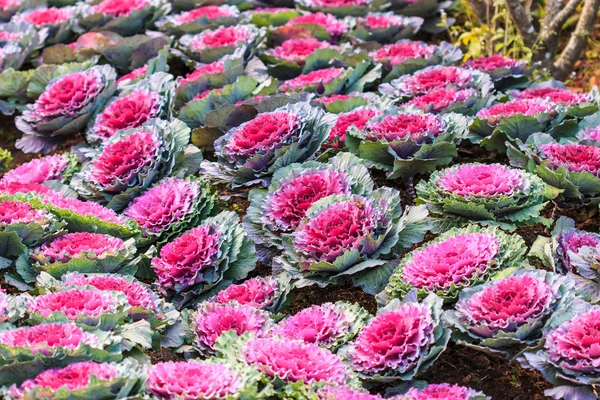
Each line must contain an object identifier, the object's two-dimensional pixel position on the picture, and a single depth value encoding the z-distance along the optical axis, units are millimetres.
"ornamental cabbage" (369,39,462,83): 4229
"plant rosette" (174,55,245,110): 4012
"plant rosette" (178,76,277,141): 3604
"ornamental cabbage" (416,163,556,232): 2854
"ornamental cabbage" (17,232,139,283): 2797
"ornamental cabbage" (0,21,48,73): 4609
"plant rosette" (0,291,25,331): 2336
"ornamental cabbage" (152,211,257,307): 2936
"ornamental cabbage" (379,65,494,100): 3926
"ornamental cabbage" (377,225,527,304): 2529
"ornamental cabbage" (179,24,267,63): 4434
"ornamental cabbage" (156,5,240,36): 4797
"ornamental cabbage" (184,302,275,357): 2612
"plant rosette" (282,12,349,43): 4707
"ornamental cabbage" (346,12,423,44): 4766
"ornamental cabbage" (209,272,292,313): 2814
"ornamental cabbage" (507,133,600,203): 2969
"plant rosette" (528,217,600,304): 2582
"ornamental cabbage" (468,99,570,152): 3381
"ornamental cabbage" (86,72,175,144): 3824
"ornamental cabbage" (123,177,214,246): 3189
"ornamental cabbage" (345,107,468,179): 3215
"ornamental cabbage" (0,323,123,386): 2117
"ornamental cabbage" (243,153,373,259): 2986
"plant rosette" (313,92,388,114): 3732
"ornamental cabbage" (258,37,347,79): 4289
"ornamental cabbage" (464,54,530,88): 4113
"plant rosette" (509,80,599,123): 3527
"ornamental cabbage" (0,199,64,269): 2861
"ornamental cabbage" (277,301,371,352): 2533
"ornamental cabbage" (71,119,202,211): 3424
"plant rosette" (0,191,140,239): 3090
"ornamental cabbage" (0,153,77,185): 3715
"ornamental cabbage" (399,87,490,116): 3662
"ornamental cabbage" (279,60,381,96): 4004
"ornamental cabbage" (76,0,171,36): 4984
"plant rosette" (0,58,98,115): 4320
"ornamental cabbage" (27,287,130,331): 2336
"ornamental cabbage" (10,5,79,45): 5027
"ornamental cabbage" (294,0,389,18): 5145
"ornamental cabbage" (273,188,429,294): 2754
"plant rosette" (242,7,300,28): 4992
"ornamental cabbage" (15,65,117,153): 4039
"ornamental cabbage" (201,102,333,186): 3219
